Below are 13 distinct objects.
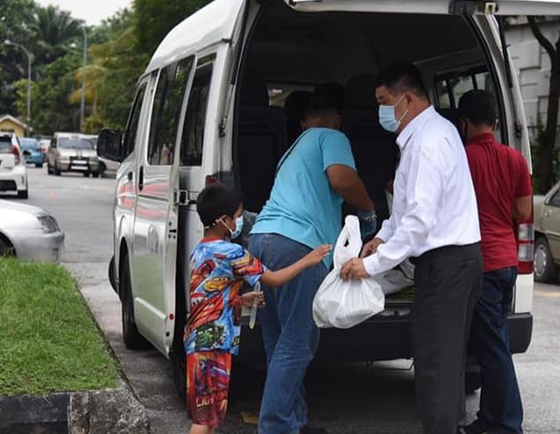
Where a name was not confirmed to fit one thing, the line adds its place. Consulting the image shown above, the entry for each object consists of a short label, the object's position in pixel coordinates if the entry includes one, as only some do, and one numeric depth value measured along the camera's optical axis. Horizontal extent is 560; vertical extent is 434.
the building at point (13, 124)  92.50
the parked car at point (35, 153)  55.27
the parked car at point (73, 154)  43.72
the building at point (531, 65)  24.87
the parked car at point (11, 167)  26.22
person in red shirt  5.66
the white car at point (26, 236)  11.95
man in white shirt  4.95
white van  5.89
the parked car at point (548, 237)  13.13
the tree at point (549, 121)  21.06
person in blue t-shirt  5.41
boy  5.13
